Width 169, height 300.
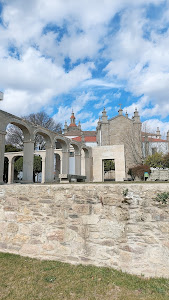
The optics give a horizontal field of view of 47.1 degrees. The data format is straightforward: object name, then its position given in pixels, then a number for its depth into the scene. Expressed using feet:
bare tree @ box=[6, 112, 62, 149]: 95.45
